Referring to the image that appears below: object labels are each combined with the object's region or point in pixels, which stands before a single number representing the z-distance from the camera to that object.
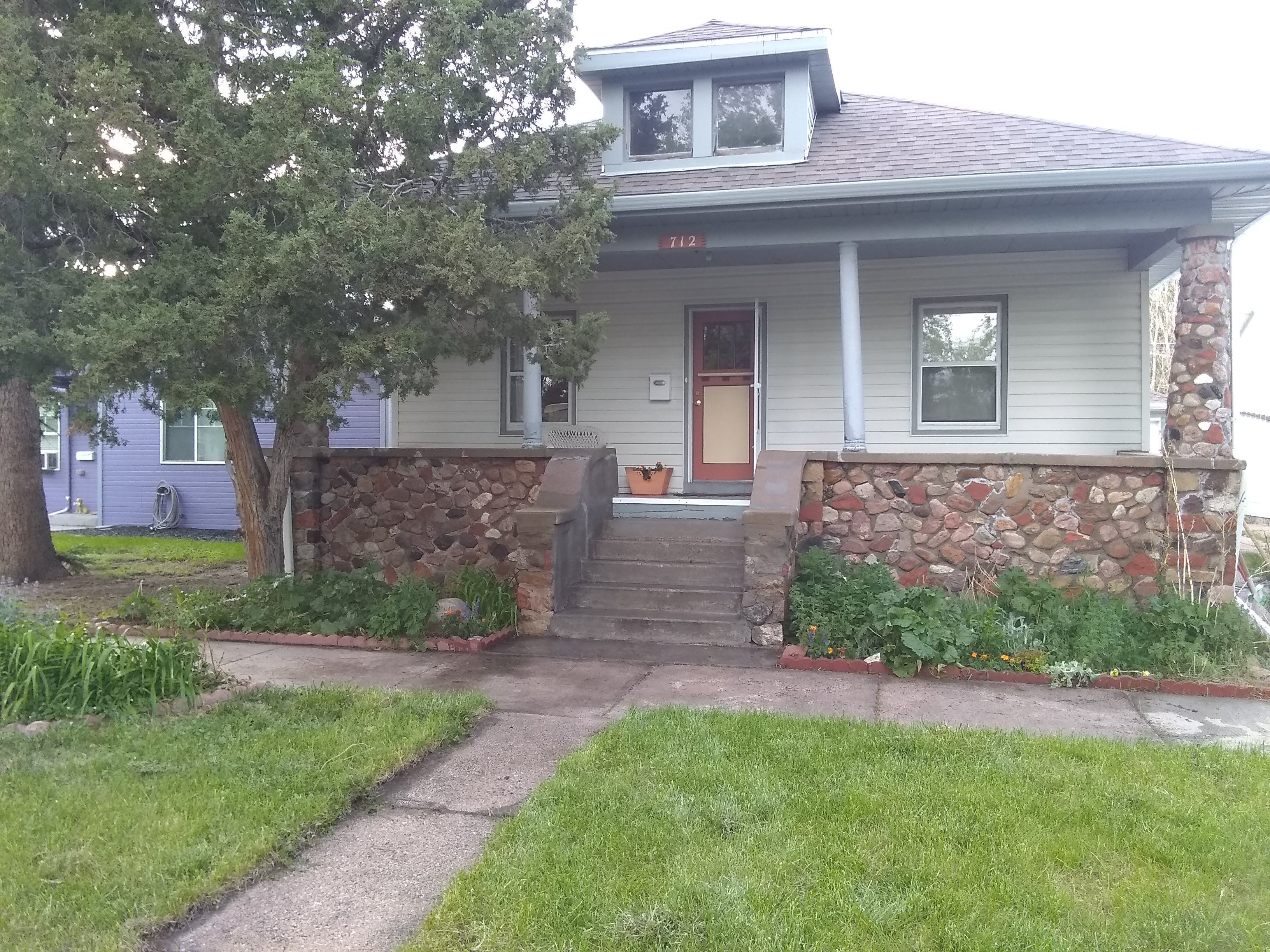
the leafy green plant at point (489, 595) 7.43
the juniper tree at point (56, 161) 5.73
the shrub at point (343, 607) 7.15
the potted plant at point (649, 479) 9.55
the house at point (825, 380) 7.24
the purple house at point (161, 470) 16.33
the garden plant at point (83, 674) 4.73
